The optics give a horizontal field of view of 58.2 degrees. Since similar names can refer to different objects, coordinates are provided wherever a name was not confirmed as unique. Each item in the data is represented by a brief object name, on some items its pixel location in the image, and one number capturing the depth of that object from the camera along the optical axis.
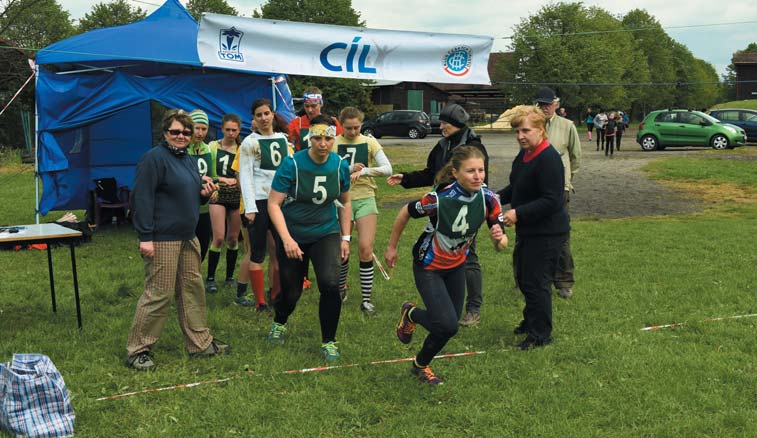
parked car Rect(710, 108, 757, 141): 27.38
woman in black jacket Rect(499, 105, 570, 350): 5.12
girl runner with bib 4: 4.51
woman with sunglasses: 4.79
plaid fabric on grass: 3.84
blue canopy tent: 10.47
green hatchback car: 24.94
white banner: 8.47
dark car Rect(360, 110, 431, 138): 37.12
